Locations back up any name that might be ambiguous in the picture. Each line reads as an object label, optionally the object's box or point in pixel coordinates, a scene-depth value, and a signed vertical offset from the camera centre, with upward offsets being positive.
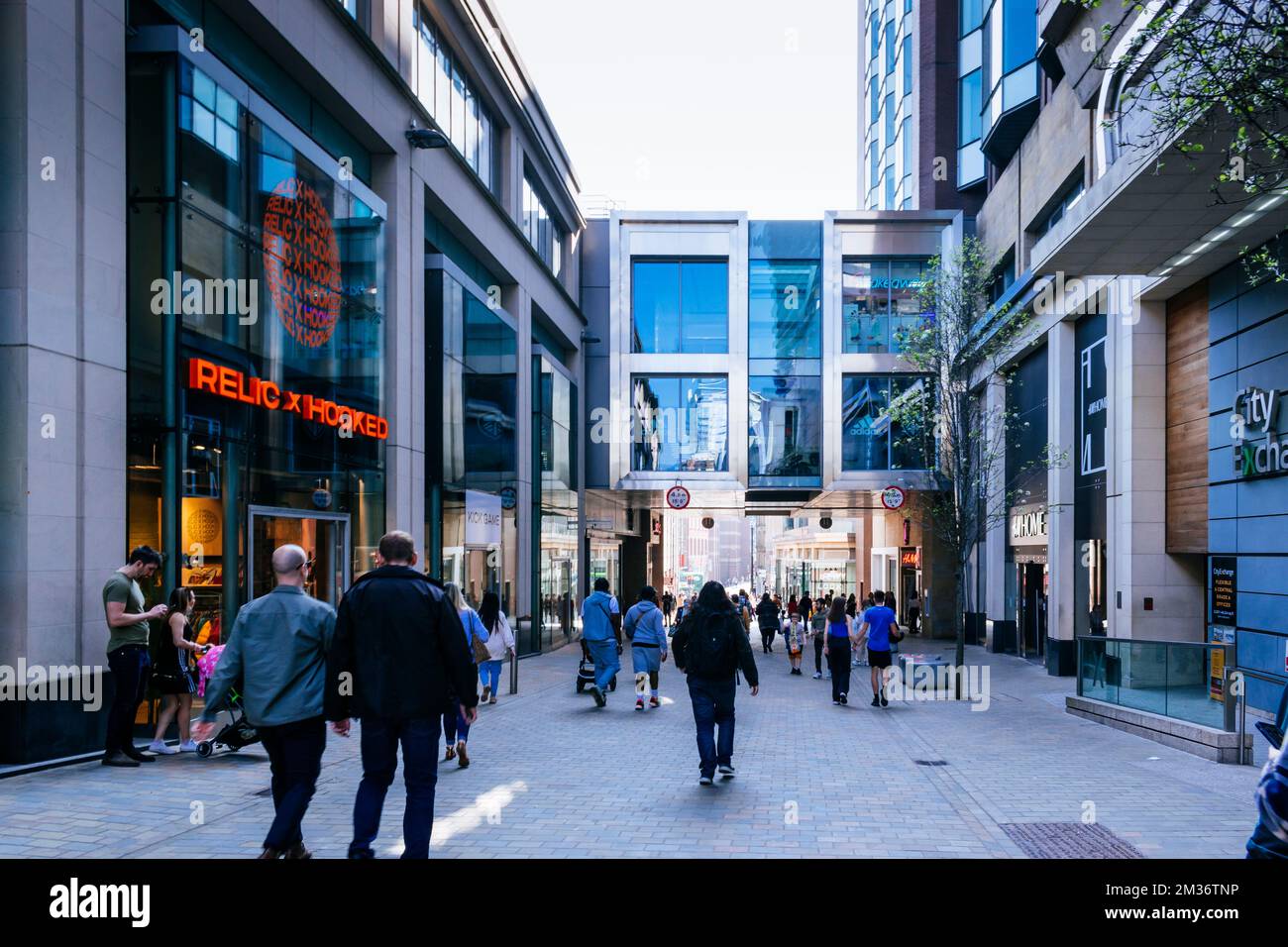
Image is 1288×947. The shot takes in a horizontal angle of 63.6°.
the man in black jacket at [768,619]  25.97 -3.05
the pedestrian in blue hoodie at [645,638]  14.45 -1.94
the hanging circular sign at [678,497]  30.73 +0.05
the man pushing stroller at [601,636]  14.77 -1.95
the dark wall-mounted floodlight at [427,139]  18.11 +6.32
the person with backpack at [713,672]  8.76 -1.49
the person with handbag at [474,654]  9.45 -1.52
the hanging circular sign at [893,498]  28.41 +0.01
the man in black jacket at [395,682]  5.49 -0.97
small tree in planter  20.55 +2.49
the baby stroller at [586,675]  16.70 -2.83
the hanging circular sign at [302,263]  13.23 +3.20
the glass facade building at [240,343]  10.50 +1.89
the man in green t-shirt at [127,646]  8.52 -1.22
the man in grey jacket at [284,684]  5.48 -0.98
